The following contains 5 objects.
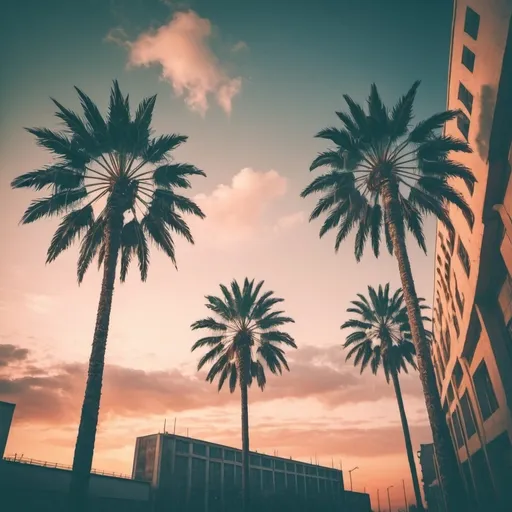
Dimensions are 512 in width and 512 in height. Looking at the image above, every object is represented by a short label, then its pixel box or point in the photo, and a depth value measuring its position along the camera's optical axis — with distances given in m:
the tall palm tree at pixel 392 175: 16.50
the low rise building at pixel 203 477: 41.97
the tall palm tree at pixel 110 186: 14.98
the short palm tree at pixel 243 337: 29.38
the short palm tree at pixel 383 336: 35.47
